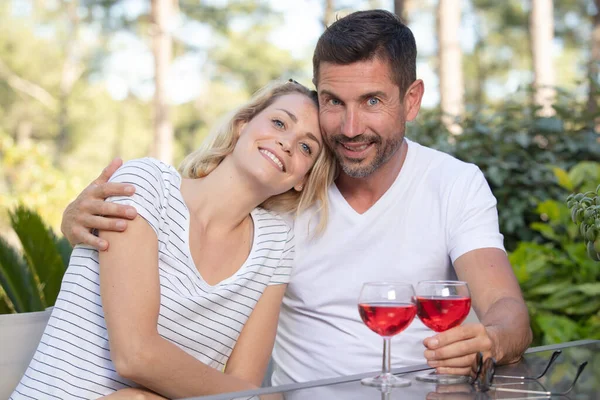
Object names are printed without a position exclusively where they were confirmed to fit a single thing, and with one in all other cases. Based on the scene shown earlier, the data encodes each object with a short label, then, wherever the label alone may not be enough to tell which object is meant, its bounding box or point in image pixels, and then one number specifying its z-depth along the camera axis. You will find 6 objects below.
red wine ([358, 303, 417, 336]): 1.88
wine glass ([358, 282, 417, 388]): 1.89
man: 2.82
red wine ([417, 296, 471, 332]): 1.94
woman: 2.28
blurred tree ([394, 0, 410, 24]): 7.80
